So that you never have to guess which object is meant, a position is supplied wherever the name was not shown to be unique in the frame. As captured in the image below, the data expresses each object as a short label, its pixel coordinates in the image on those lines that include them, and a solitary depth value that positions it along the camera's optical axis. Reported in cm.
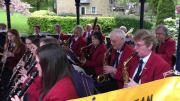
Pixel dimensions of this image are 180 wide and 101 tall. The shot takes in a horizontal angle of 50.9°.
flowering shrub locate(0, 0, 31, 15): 947
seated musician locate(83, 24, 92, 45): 528
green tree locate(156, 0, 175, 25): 1220
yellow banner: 149
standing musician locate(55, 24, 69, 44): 641
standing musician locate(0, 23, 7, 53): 490
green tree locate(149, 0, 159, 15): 1397
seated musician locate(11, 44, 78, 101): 159
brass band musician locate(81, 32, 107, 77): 391
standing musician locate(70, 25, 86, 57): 528
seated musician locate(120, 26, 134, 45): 357
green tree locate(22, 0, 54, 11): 1419
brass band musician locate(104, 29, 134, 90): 296
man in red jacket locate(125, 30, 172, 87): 230
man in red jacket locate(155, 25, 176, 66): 373
